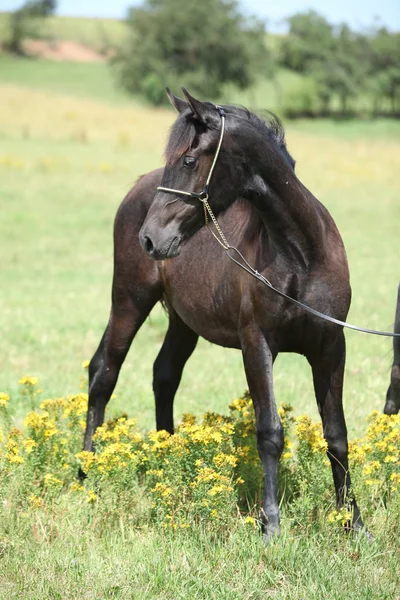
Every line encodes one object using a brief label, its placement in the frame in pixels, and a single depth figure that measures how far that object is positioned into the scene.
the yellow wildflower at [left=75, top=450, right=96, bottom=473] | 10.16
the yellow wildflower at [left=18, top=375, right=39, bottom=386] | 11.60
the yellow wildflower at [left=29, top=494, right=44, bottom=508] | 9.83
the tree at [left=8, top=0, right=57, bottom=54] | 176.37
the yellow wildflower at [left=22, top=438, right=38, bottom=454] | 10.53
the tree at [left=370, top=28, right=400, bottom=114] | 156.10
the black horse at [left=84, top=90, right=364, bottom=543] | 8.79
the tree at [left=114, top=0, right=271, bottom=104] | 147.25
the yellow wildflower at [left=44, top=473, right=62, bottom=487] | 10.18
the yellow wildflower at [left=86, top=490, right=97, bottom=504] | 9.81
